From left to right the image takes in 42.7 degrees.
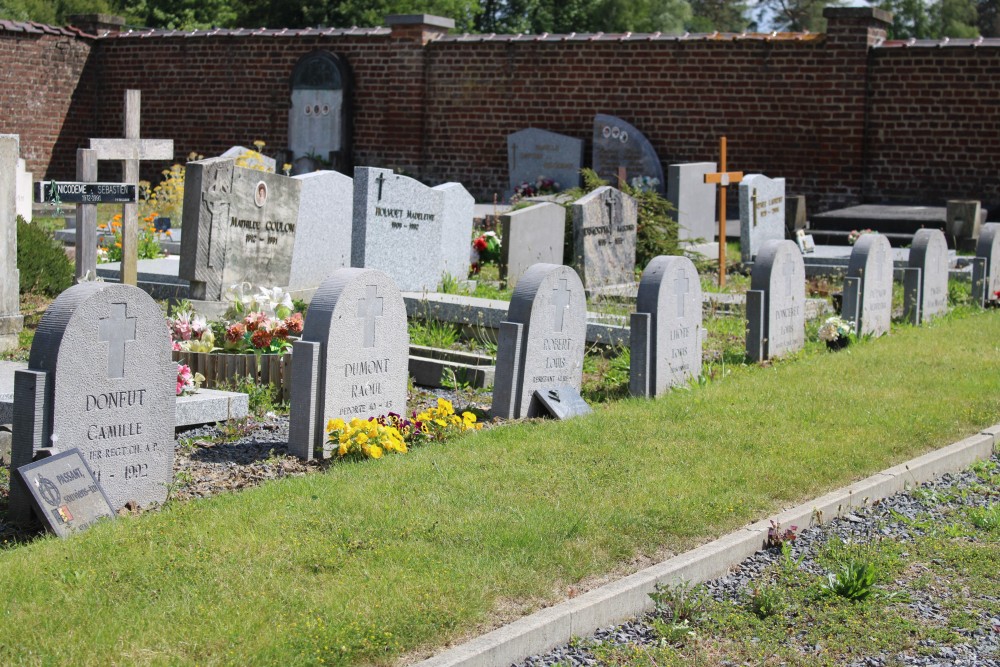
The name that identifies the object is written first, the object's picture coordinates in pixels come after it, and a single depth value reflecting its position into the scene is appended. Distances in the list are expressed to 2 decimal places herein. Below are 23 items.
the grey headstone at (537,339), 7.80
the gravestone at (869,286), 11.03
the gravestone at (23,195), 13.39
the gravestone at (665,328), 8.45
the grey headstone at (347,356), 6.69
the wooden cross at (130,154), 10.02
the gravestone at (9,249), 8.73
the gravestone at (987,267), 13.34
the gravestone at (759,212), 14.95
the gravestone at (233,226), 9.97
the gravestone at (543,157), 22.31
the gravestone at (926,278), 12.14
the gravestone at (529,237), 12.67
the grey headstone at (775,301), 9.97
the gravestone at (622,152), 21.98
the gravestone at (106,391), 5.40
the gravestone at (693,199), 16.35
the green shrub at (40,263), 10.90
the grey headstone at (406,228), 11.12
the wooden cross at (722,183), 13.73
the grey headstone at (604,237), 12.66
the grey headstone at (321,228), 11.34
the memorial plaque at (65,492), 5.20
